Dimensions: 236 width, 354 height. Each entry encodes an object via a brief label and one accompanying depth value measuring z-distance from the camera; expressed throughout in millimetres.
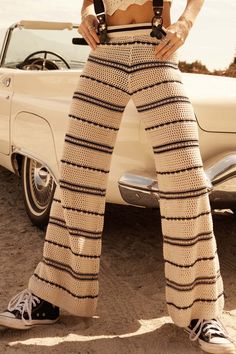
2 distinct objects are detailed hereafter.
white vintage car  3178
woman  2490
